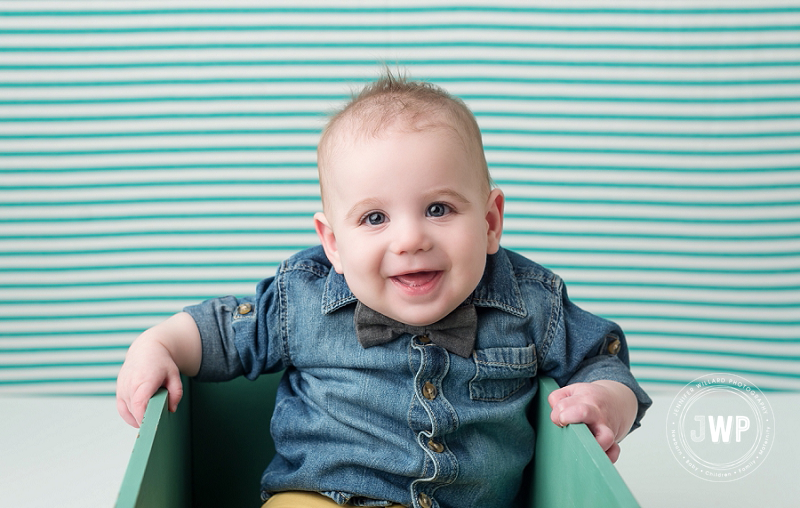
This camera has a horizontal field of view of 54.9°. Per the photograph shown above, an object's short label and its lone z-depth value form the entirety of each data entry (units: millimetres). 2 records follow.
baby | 750
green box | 596
